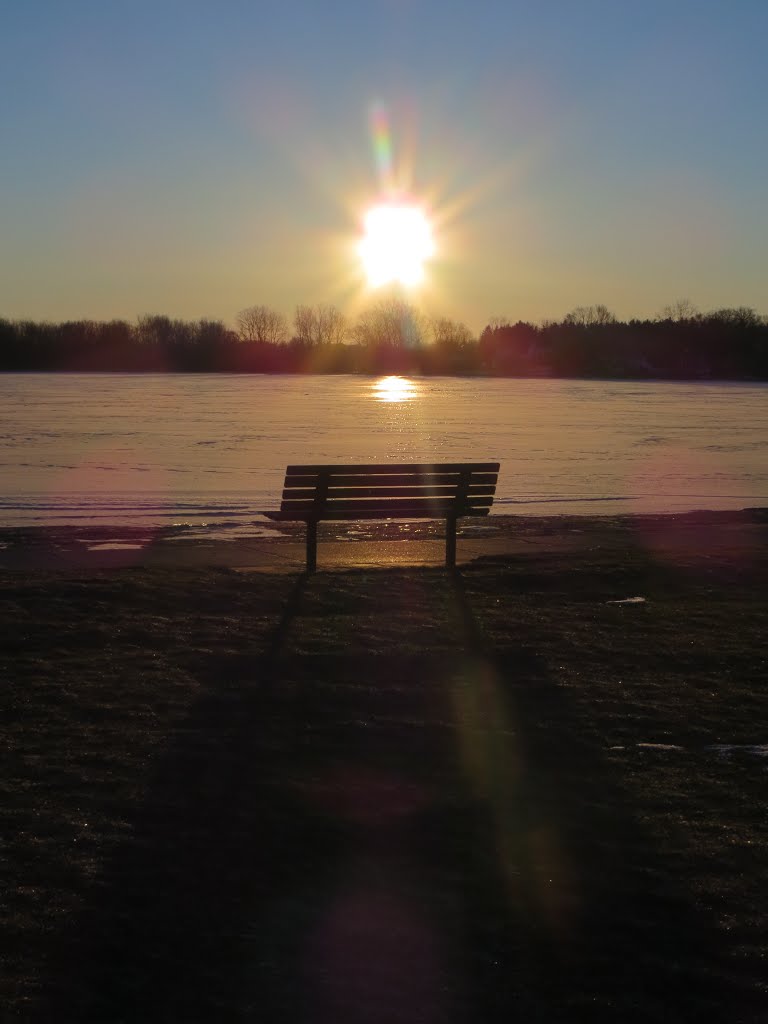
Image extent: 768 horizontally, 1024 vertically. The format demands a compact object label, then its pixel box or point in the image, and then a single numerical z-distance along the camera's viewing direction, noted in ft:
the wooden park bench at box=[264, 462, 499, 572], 31.01
